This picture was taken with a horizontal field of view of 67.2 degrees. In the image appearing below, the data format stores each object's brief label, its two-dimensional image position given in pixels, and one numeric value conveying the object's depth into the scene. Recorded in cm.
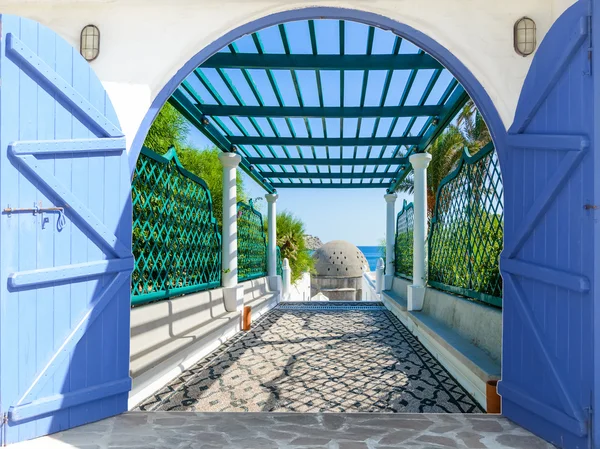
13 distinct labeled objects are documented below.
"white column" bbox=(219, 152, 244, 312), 806
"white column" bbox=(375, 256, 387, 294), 1416
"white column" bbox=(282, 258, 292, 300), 1470
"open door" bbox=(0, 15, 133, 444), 282
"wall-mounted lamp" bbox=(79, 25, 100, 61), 372
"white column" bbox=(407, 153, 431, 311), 828
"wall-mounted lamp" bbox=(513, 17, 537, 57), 359
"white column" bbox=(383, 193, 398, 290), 1285
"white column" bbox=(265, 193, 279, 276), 1305
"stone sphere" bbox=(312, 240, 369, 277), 2220
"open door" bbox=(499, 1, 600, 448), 262
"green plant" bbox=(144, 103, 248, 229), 1023
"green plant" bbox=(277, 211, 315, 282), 1778
